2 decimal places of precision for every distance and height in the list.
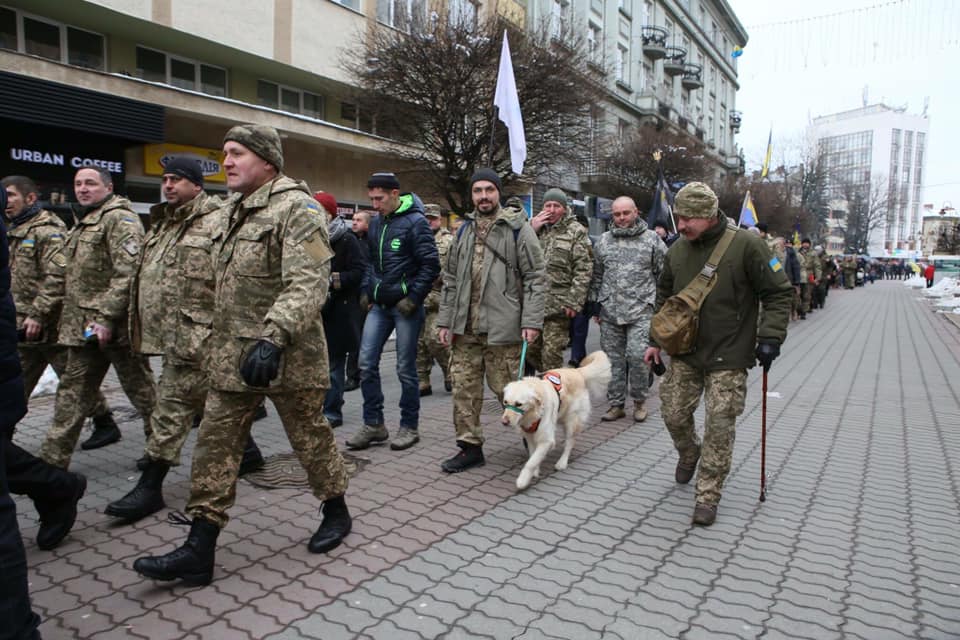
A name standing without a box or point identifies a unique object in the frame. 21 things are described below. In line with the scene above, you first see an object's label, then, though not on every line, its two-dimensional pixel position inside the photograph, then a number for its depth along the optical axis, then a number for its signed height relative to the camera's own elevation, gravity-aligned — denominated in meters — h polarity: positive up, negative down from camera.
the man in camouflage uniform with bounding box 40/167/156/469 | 4.31 -0.39
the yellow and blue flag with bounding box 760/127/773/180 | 24.92 +4.29
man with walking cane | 4.14 -0.42
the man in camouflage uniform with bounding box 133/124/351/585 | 3.19 -0.36
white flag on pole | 7.98 +1.90
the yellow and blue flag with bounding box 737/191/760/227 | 14.72 +1.10
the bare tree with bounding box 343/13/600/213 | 14.85 +3.85
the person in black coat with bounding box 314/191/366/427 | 6.18 -0.48
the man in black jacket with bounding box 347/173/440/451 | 5.52 -0.33
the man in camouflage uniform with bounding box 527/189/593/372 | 7.00 -0.16
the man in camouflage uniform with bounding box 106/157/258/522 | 4.04 -0.44
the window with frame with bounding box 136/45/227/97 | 14.99 +4.19
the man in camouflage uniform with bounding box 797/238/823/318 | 20.25 -0.24
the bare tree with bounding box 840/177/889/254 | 70.00 +6.01
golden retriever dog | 4.64 -1.13
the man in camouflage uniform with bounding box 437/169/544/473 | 4.96 -0.38
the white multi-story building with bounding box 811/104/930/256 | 105.94 +18.98
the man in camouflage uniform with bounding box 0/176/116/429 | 4.77 -0.25
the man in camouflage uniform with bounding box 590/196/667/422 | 6.73 -0.38
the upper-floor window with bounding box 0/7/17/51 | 12.57 +4.13
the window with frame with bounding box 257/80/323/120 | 17.56 +4.20
